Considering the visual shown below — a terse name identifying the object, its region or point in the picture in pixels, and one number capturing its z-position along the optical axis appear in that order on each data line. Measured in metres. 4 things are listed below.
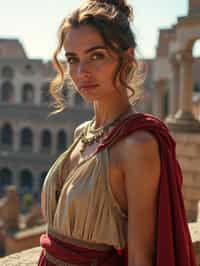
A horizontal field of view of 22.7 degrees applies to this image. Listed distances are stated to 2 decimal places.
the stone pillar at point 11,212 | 14.16
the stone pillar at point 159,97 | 13.02
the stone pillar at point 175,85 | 9.31
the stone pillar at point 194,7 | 8.23
